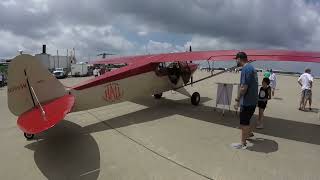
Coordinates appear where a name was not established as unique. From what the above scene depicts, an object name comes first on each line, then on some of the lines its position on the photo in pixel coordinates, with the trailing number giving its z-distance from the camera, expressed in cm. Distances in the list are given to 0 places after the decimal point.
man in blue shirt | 445
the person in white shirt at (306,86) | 808
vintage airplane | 450
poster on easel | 727
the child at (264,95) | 565
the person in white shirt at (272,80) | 1130
